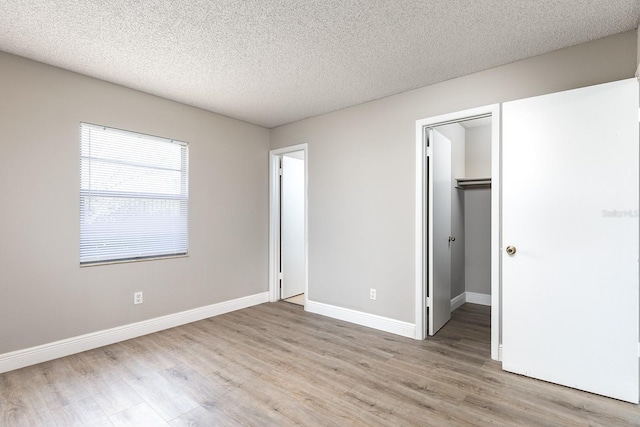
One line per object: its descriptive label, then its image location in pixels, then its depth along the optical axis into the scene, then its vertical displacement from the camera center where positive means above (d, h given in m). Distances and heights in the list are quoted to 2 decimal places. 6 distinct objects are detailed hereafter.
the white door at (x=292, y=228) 4.59 -0.21
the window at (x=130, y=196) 2.88 +0.19
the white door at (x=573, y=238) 1.96 -0.16
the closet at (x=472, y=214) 4.21 +0.01
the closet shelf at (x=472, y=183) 4.15 +0.44
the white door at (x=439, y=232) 3.11 -0.19
